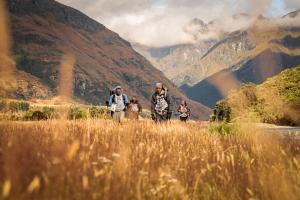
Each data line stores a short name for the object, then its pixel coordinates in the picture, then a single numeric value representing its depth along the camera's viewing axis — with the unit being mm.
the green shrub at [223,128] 11695
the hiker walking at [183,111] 24859
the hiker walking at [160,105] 16312
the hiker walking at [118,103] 16047
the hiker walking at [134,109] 23672
